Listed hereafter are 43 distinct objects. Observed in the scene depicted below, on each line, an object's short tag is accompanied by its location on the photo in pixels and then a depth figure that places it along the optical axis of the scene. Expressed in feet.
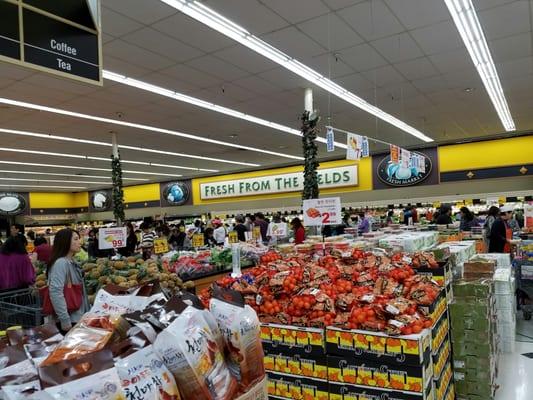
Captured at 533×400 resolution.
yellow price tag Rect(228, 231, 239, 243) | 25.47
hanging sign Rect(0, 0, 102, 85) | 9.34
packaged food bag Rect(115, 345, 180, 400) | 3.68
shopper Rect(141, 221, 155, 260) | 24.73
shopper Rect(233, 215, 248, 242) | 37.24
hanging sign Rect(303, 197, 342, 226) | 17.83
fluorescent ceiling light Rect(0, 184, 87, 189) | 72.49
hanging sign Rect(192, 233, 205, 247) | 28.19
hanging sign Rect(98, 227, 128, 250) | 27.27
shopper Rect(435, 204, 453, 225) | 33.68
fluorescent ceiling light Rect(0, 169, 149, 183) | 53.94
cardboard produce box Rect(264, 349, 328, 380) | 8.18
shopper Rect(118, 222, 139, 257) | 33.65
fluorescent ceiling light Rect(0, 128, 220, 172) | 33.73
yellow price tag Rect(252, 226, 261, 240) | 29.45
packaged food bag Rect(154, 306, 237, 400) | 3.95
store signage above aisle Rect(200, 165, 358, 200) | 53.42
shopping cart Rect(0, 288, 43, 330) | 14.06
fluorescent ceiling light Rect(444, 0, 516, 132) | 16.76
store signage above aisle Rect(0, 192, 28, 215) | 71.41
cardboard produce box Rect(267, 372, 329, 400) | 8.16
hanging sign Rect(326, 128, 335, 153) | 24.73
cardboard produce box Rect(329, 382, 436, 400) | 7.41
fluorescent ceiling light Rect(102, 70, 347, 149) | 22.82
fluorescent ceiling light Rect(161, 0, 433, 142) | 15.79
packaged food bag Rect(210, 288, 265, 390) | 4.76
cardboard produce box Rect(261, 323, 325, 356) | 8.21
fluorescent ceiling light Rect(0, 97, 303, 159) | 26.40
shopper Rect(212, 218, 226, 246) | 37.11
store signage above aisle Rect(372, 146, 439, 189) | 48.24
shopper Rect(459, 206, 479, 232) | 31.80
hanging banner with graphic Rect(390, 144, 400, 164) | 30.55
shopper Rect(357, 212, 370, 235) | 35.47
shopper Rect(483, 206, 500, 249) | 26.61
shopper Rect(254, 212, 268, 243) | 39.37
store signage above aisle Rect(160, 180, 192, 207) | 70.59
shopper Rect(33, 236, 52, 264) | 25.71
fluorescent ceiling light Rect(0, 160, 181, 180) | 47.76
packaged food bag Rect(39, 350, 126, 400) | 3.27
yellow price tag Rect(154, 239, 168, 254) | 23.43
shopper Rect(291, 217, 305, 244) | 27.73
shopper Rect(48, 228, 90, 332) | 12.17
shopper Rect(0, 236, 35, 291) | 17.66
